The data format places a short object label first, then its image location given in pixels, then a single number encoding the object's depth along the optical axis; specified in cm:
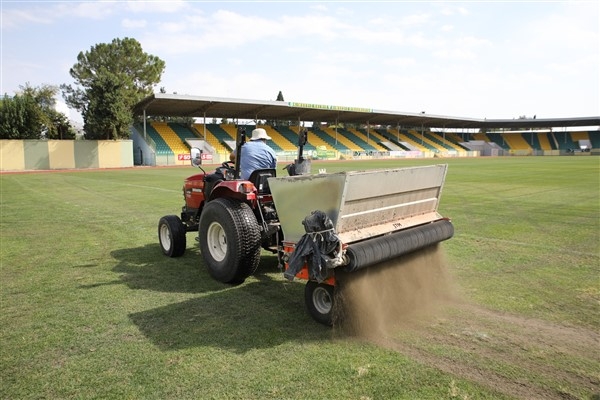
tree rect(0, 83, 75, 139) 3575
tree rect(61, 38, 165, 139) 5072
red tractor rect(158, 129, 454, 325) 348
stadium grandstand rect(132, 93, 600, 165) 4297
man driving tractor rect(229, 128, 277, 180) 495
